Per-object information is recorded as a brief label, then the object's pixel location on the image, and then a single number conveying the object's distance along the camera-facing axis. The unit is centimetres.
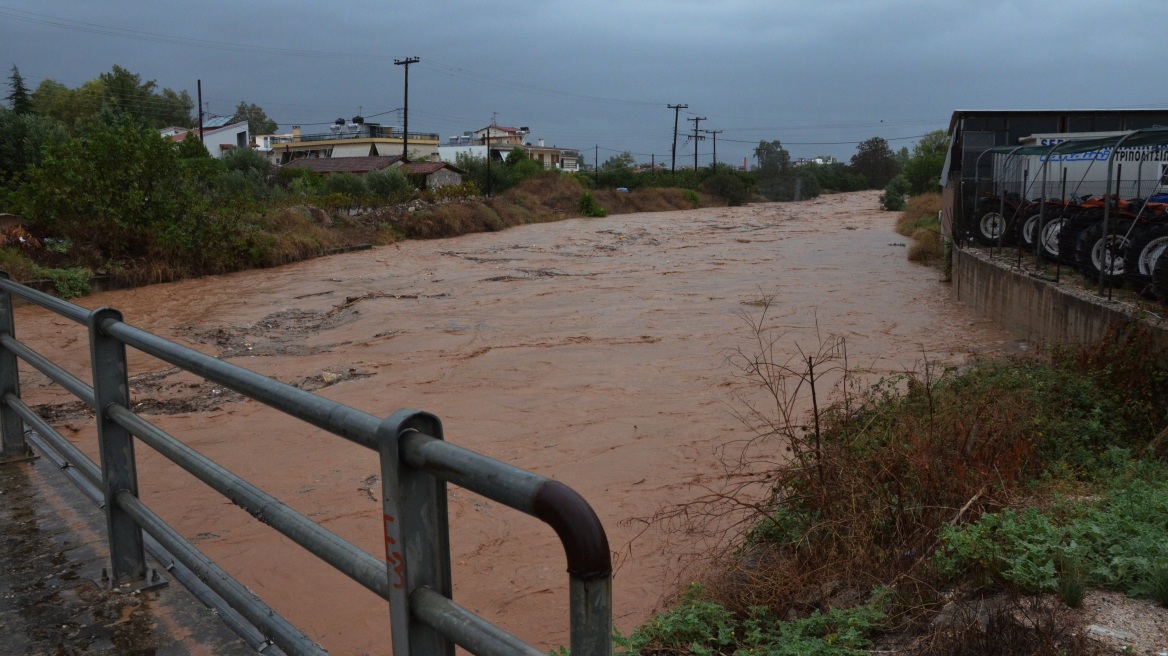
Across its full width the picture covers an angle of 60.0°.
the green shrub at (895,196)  5853
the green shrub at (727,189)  7556
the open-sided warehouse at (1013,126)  2059
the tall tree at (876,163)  11550
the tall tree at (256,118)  12528
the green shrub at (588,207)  5184
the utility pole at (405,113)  5615
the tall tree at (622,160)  11766
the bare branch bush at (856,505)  468
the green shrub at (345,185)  4734
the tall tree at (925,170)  5266
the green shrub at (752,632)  379
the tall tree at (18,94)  5222
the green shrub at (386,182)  4716
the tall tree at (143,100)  7869
